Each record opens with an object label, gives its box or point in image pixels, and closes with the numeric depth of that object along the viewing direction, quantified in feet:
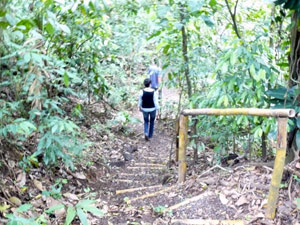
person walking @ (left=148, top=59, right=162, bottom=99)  31.77
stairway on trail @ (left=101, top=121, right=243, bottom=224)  9.82
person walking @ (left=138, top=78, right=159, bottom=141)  23.49
